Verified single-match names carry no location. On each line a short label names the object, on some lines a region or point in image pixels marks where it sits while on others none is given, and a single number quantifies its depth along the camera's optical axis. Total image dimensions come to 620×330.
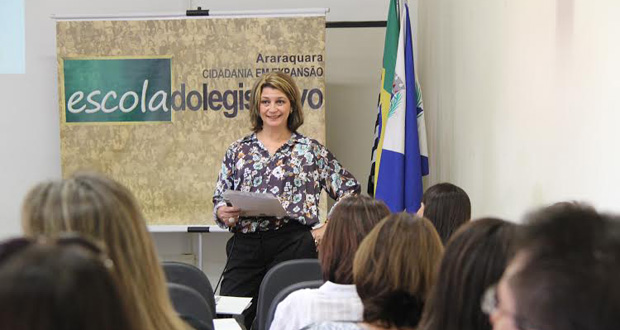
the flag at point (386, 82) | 5.13
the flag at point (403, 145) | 4.93
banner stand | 5.50
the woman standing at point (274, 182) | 3.82
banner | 5.45
